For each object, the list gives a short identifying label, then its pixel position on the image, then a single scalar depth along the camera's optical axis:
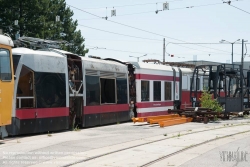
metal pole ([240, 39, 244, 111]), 26.80
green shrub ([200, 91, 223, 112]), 24.81
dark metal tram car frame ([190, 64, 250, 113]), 25.54
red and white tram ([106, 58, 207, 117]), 23.53
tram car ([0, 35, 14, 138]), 13.23
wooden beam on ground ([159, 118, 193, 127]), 19.74
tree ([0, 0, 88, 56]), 41.38
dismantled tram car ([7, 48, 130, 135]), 15.41
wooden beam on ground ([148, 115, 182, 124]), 20.62
